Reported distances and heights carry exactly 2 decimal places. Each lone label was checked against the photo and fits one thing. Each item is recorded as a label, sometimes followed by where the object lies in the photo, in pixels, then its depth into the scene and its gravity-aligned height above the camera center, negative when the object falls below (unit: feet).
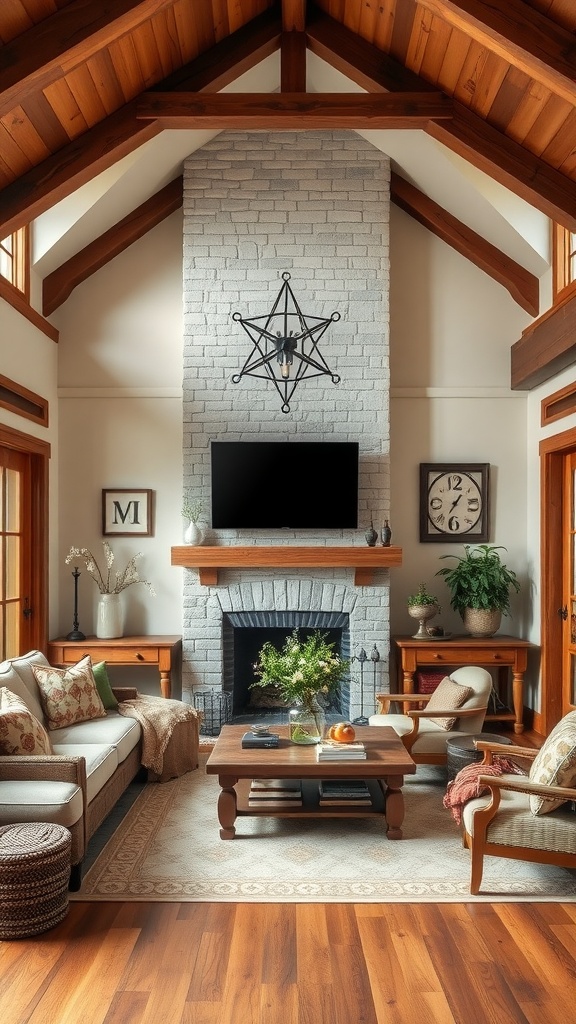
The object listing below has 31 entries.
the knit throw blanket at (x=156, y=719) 16.19 -4.05
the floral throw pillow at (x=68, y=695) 15.14 -3.29
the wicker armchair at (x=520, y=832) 11.21 -4.30
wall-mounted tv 20.65 +0.84
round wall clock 22.16 +0.41
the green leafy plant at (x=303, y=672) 14.29 -2.68
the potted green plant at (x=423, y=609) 20.92 -2.29
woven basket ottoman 10.03 -4.49
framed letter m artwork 21.98 +0.15
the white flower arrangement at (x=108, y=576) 21.79 -1.52
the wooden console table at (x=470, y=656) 20.30 -3.39
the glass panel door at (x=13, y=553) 18.78 -0.81
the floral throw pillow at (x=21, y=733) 12.36 -3.25
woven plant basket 21.01 -2.64
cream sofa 11.41 -3.91
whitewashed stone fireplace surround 21.03 +5.32
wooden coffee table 13.23 -4.07
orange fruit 14.30 -3.74
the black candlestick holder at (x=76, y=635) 20.58 -2.91
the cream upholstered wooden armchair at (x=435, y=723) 16.44 -4.21
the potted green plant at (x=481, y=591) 20.81 -1.83
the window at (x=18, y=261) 18.54 +5.87
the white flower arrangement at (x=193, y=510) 20.79 +0.21
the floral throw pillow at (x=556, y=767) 11.38 -3.46
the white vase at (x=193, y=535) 20.61 -0.41
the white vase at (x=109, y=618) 20.80 -2.50
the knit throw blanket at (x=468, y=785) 12.23 -4.06
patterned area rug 11.32 -5.18
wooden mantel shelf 20.29 -0.95
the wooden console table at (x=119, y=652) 20.17 -3.28
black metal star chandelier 20.57 +4.32
